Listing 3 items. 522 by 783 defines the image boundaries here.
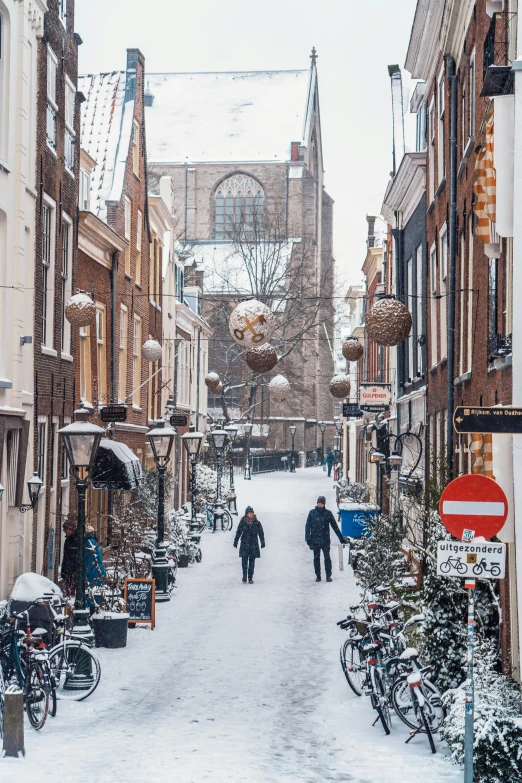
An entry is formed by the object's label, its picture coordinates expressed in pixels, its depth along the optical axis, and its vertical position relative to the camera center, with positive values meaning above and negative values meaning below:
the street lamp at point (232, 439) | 38.05 +0.22
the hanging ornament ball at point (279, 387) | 33.75 +1.82
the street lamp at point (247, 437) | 52.02 +0.45
